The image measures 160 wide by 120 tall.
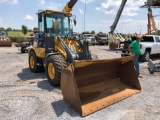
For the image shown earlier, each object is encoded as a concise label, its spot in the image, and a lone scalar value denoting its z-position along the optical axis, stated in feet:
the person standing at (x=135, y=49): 16.09
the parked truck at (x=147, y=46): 26.45
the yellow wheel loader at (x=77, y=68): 9.94
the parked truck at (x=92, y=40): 60.04
